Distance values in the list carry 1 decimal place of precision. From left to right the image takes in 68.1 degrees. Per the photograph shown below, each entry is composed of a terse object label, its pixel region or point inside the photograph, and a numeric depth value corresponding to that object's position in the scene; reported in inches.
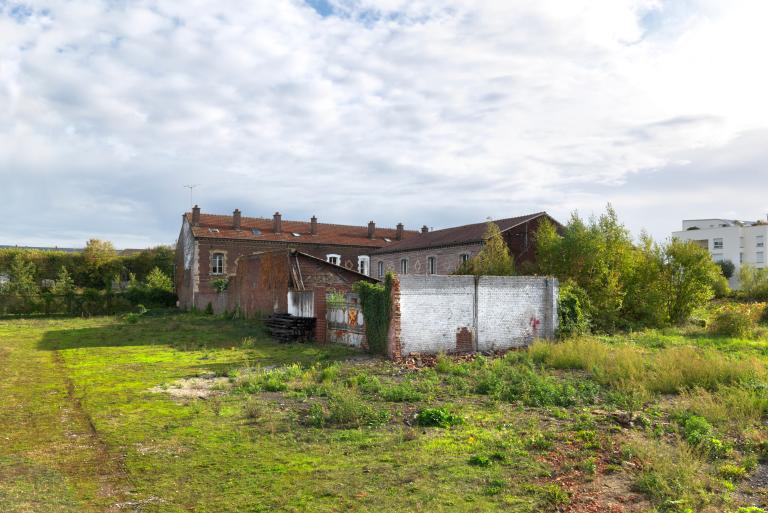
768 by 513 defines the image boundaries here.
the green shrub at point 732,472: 246.1
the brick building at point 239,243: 1654.8
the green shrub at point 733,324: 797.2
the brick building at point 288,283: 853.2
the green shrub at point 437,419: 331.6
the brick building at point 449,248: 1332.4
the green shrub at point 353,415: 333.4
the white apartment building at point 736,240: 2603.3
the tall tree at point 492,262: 971.9
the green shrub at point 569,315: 753.6
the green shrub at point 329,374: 475.6
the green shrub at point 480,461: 259.9
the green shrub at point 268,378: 447.8
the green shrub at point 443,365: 531.5
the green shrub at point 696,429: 285.3
